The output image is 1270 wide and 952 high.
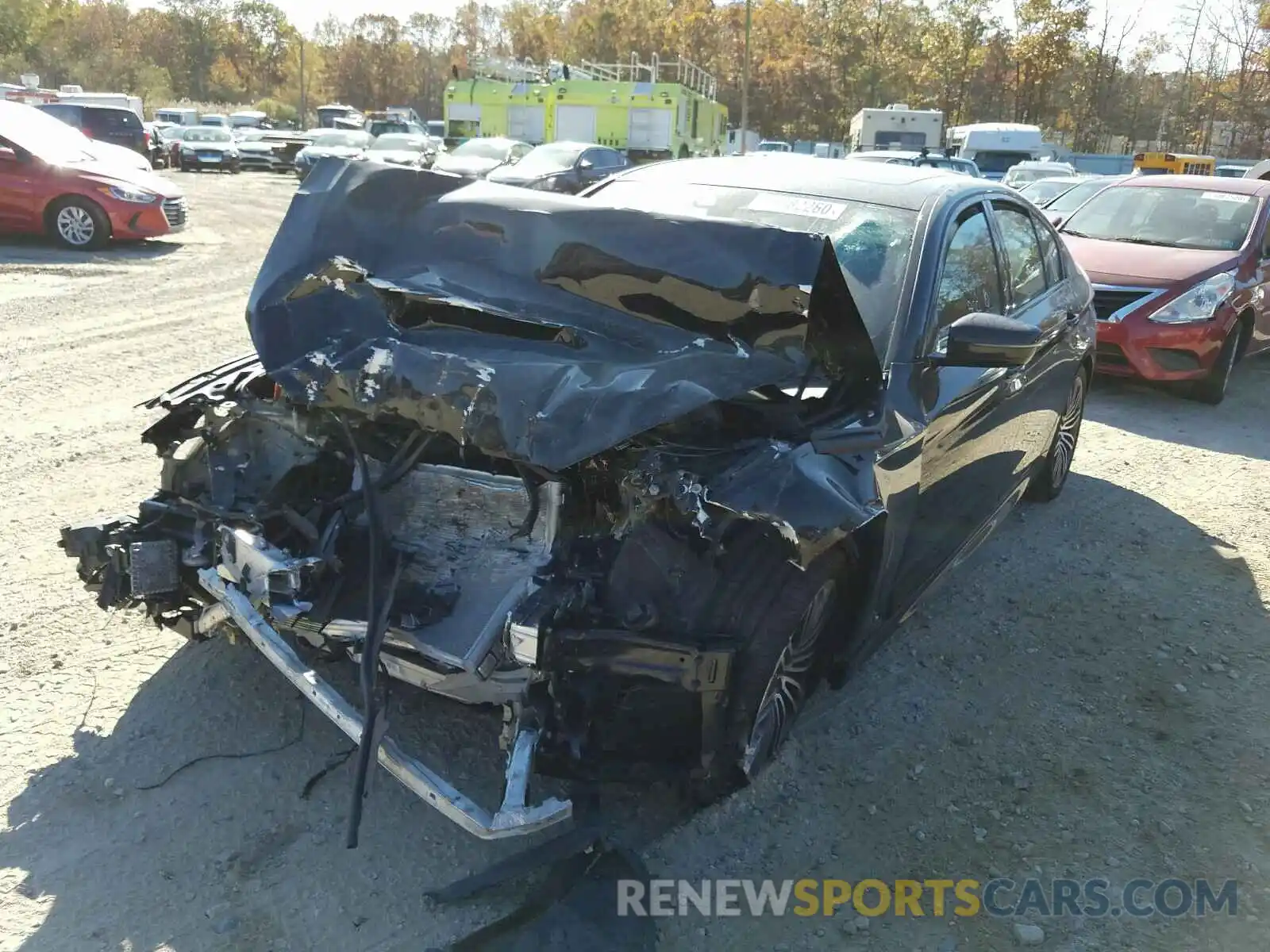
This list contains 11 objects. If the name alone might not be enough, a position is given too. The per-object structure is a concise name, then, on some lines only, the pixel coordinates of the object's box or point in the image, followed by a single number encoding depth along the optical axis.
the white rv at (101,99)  29.35
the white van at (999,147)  26.91
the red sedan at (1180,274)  7.64
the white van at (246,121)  41.41
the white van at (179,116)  39.44
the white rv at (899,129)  28.48
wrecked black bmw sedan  2.49
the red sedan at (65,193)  11.56
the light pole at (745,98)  37.81
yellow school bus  23.98
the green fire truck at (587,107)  23.47
